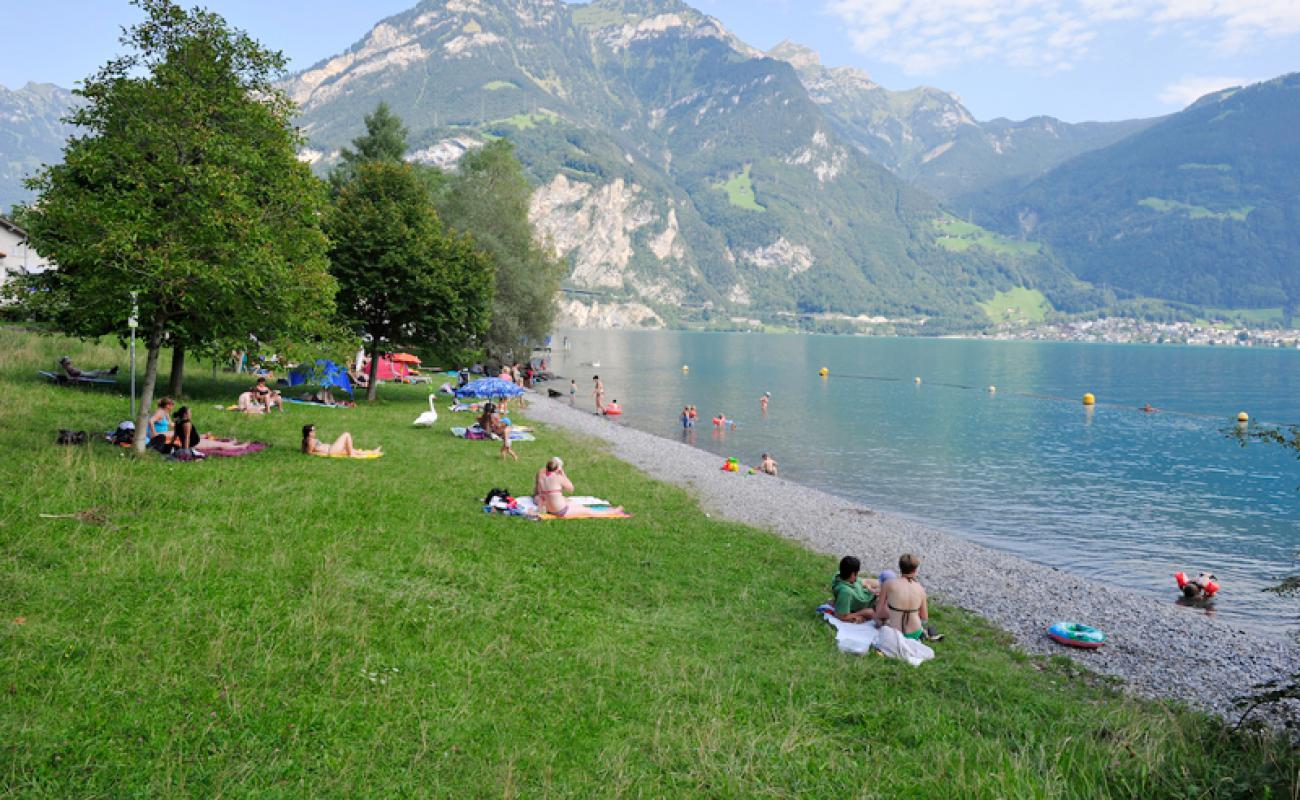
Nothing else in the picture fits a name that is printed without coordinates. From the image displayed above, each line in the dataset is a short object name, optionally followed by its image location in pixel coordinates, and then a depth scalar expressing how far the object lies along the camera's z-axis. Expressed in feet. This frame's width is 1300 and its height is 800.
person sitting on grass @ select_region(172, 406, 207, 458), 56.54
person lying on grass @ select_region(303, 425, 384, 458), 66.64
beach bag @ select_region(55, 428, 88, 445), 53.18
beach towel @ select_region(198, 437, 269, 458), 60.80
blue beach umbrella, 100.89
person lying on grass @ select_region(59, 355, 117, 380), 88.33
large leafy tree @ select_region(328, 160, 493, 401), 109.19
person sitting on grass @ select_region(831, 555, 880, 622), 40.55
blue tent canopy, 116.57
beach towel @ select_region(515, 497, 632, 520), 56.13
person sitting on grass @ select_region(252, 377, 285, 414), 90.63
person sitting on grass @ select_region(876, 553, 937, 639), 39.42
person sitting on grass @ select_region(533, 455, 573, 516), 57.17
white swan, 96.27
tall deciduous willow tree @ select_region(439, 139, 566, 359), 191.01
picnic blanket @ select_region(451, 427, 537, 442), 94.68
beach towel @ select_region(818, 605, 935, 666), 35.99
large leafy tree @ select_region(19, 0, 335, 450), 49.42
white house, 164.55
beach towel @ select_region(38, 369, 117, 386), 84.02
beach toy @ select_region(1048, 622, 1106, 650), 45.68
